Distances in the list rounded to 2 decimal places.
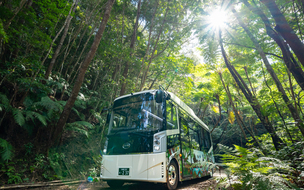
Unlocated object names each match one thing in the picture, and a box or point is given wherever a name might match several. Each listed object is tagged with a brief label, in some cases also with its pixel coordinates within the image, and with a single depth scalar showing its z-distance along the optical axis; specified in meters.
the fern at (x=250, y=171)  2.43
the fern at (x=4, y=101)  5.63
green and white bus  4.80
